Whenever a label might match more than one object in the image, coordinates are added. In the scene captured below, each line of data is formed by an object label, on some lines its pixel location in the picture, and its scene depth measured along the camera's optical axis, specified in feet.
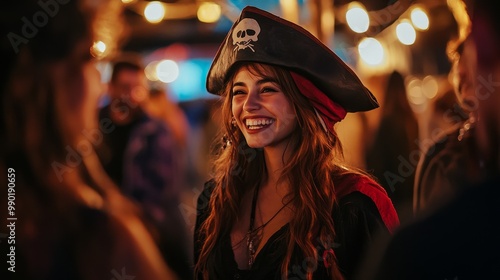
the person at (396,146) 9.11
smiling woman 7.11
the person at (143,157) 9.87
